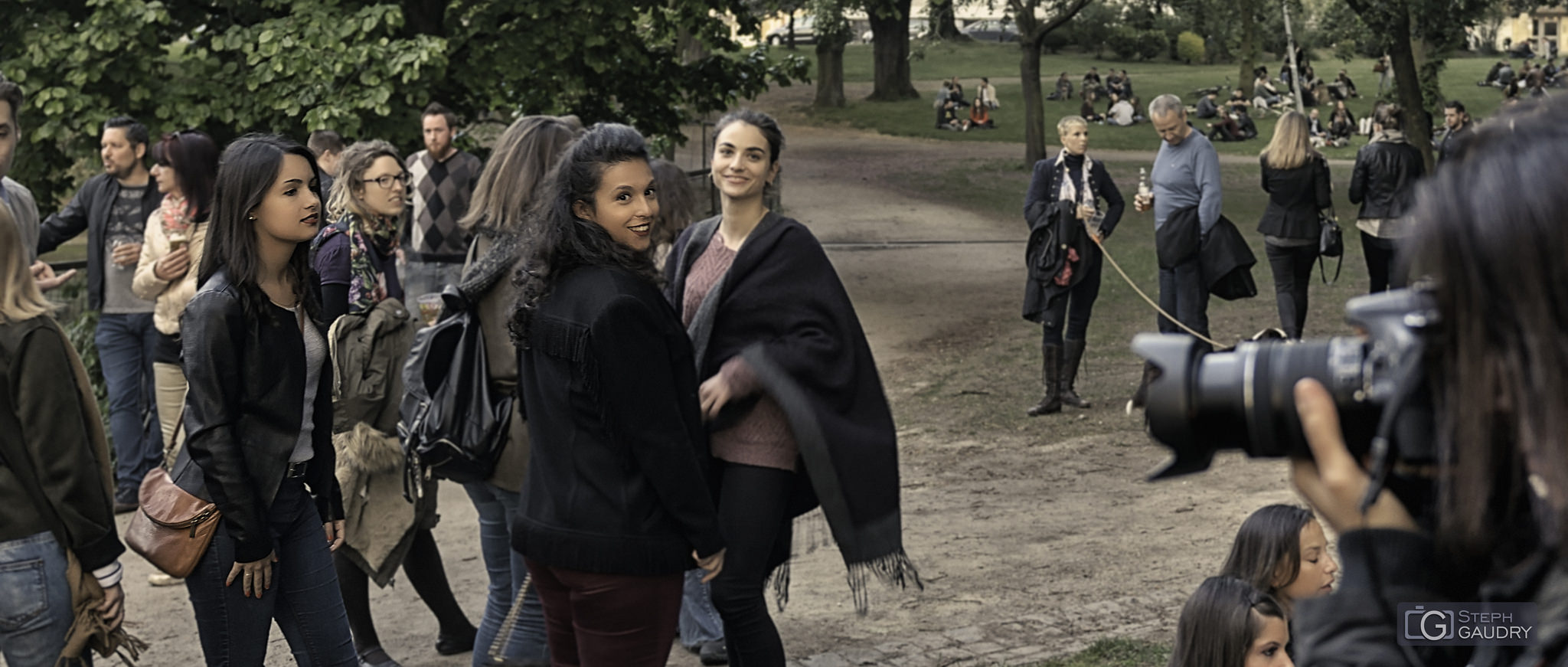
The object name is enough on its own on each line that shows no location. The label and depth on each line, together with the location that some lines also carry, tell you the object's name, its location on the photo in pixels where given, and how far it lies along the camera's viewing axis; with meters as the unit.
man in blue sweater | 10.21
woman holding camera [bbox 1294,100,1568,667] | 1.48
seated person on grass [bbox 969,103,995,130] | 39.41
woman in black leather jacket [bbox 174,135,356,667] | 3.82
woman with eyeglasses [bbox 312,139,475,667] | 5.62
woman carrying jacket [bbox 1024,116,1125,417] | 10.05
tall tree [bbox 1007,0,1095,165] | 27.30
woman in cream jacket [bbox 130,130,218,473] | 6.27
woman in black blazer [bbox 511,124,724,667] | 3.79
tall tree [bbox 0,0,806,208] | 11.28
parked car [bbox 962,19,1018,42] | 68.38
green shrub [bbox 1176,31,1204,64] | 59.06
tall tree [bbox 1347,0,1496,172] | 20.69
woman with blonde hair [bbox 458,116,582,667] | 4.81
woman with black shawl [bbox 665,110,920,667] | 4.37
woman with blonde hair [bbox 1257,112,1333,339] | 11.20
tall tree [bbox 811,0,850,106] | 38.69
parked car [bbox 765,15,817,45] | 57.97
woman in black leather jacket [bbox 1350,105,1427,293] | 11.91
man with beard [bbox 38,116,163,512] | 7.97
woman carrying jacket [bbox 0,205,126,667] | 3.80
